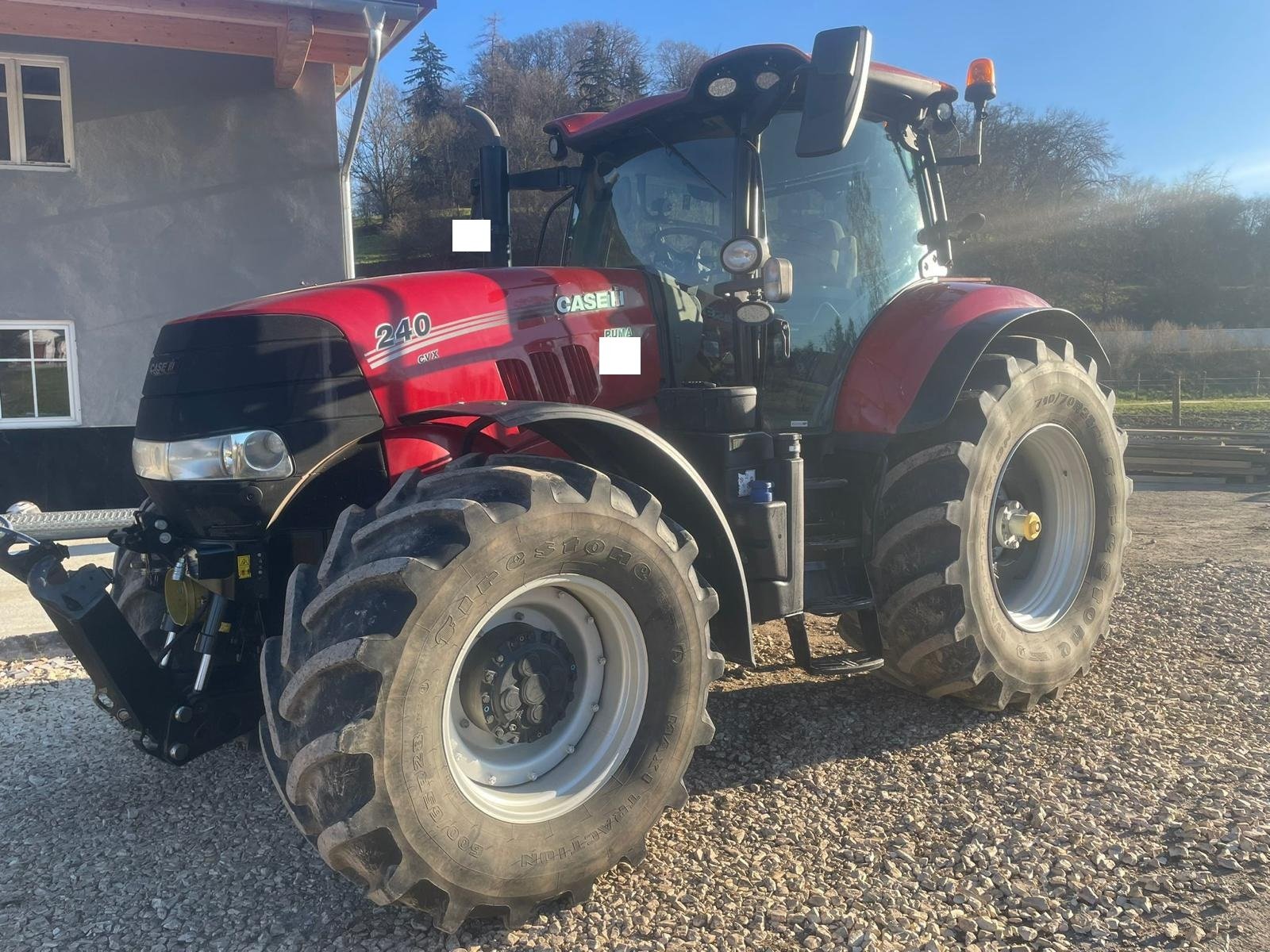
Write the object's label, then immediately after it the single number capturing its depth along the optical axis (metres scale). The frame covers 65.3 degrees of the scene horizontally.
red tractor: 2.33
